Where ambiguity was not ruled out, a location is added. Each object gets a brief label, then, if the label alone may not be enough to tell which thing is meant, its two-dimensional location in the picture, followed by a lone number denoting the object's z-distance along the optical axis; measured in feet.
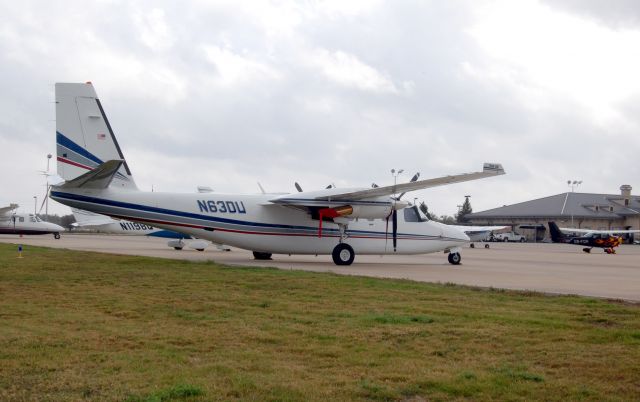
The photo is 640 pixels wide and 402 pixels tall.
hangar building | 344.28
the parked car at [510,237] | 314.49
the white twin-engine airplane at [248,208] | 72.08
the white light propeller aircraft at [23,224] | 191.72
